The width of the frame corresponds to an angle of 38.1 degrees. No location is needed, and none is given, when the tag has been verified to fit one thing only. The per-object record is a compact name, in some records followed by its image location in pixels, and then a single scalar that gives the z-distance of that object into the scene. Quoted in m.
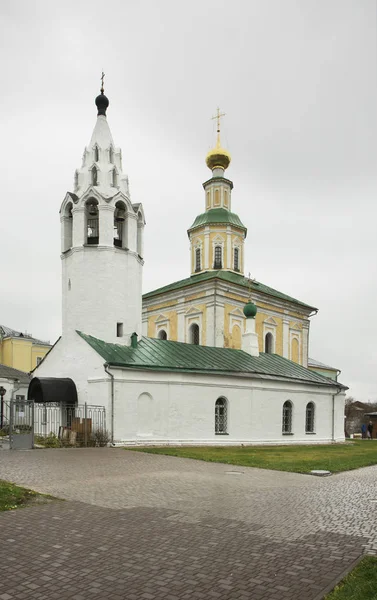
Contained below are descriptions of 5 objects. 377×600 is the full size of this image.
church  21.05
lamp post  25.28
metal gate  16.70
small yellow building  51.69
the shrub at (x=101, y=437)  19.36
